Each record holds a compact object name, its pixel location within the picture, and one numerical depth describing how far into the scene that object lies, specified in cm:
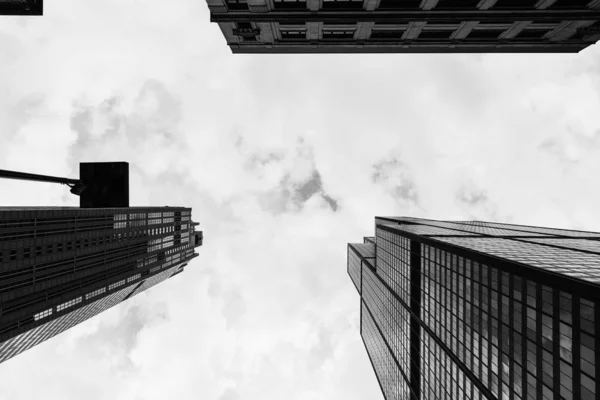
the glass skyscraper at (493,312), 2906
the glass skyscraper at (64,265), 5059
